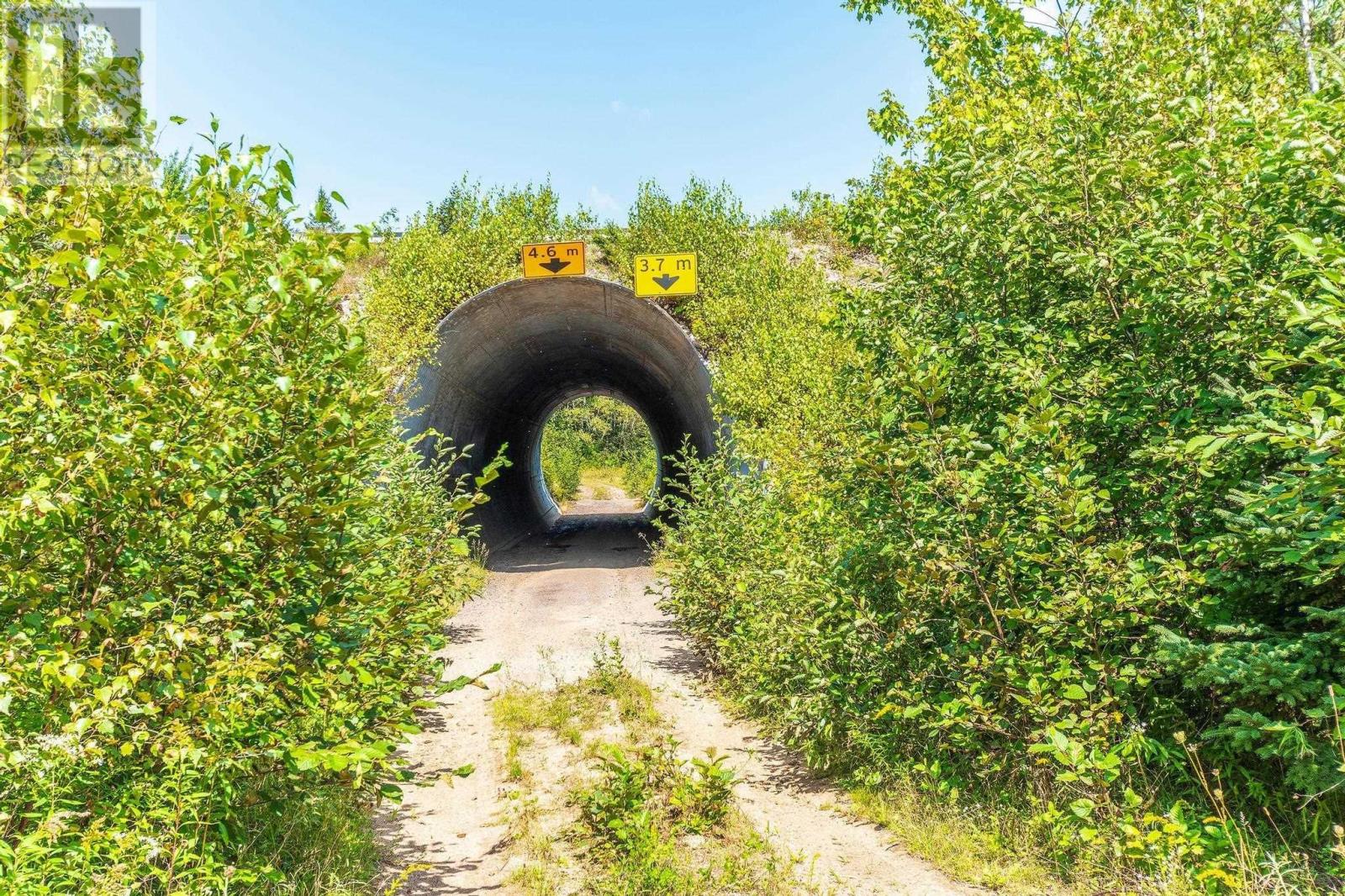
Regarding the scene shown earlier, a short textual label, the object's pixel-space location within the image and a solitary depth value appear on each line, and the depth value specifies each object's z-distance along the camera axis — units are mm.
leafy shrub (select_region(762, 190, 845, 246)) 20516
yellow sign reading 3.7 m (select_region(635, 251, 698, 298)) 16406
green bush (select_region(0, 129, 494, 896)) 3059
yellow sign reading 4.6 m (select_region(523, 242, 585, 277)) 15992
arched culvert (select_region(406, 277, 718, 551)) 16750
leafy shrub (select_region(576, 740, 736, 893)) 5234
